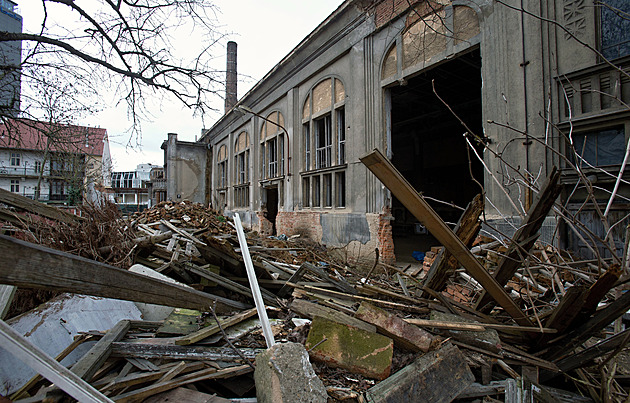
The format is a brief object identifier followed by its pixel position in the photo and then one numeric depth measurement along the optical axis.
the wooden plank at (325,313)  2.57
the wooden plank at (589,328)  2.12
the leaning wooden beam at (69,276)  1.39
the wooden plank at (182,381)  2.02
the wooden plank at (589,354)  2.32
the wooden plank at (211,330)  2.64
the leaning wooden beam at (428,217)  2.14
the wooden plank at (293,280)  4.14
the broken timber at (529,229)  2.39
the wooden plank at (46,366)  1.38
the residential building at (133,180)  46.77
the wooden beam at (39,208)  4.45
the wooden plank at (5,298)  2.95
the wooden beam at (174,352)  2.47
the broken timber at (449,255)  3.02
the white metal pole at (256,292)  2.47
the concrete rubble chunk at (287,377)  1.96
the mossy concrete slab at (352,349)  2.37
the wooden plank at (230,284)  3.95
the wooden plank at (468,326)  2.42
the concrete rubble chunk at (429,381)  2.15
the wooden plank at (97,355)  2.13
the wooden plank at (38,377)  2.03
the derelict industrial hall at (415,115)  4.94
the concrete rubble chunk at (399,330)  2.45
